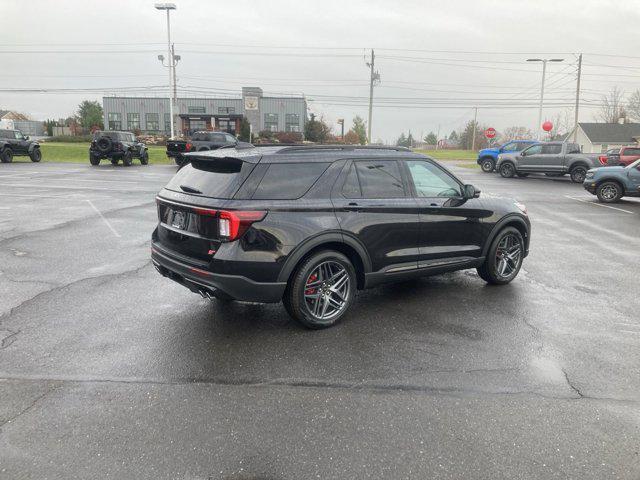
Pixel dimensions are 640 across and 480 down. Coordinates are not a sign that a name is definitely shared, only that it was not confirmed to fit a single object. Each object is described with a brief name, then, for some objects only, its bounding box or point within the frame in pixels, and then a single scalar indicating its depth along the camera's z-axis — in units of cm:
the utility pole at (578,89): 4556
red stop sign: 3891
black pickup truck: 2612
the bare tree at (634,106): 7694
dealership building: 7644
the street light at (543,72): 4000
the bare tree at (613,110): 8106
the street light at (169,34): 3731
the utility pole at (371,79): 5003
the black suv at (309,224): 421
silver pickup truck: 2327
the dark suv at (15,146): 2681
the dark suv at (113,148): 2656
